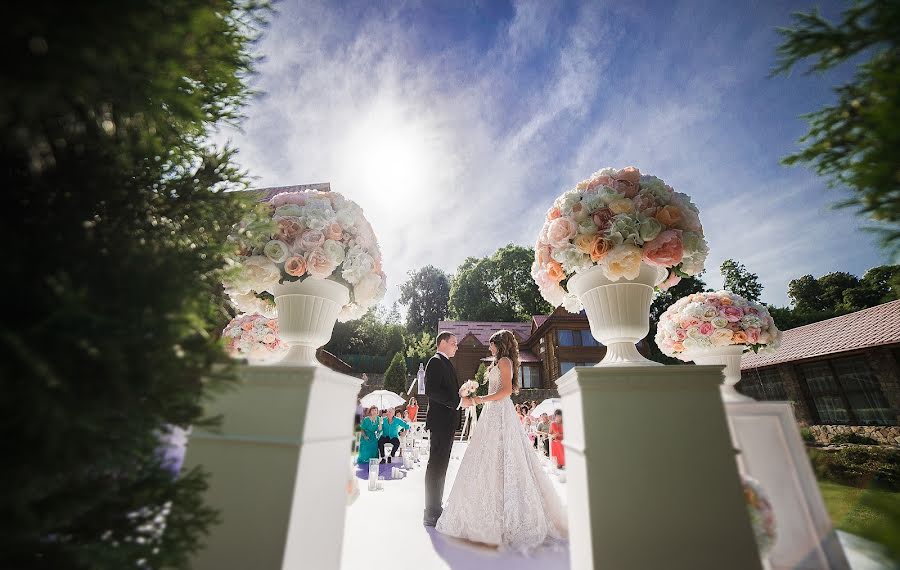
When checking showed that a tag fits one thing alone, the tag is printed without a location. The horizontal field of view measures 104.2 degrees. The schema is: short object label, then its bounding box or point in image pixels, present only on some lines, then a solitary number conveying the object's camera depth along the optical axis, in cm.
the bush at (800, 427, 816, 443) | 1195
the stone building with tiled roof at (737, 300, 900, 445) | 1060
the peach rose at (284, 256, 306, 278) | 203
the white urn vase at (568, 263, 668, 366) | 206
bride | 326
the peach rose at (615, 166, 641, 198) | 219
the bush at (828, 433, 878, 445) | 1066
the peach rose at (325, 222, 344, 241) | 218
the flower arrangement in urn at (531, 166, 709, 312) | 203
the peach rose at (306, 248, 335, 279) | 204
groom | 389
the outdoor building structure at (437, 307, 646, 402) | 2200
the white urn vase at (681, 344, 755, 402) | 288
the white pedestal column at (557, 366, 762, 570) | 152
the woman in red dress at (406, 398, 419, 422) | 1373
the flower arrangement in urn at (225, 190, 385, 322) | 204
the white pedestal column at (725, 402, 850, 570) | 163
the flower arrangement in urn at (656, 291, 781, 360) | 288
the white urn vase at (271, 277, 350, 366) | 211
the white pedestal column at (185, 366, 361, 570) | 145
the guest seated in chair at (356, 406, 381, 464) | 743
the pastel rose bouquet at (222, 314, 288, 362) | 278
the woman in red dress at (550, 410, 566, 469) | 732
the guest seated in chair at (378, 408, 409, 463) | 837
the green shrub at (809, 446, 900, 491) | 832
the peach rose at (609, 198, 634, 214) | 210
